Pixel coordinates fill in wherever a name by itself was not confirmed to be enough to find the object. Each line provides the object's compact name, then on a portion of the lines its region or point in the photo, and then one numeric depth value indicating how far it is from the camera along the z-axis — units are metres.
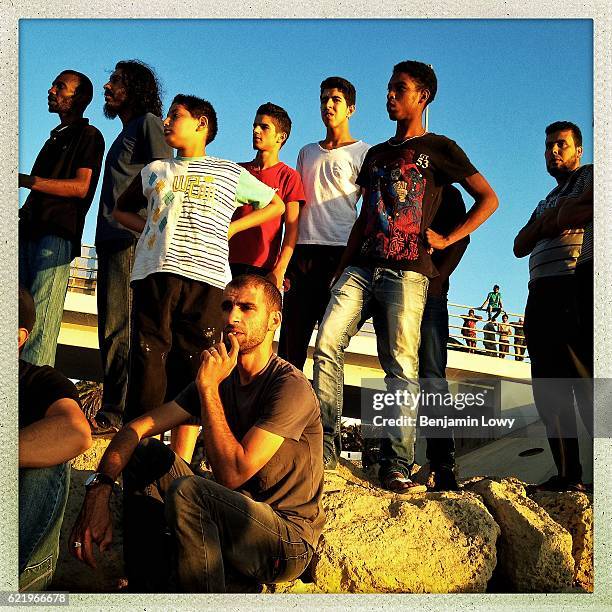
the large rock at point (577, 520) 4.43
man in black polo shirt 4.51
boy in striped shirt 4.38
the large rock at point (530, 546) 4.23
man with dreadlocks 4.88
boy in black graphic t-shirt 4.49
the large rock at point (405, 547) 4.02
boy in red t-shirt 4.89
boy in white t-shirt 4.97
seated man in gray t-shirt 3.52
